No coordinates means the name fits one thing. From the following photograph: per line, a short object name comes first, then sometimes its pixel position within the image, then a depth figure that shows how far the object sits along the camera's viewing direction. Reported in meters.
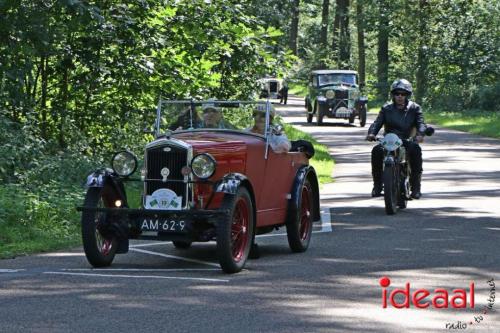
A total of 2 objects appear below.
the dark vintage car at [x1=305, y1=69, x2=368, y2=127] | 47.47
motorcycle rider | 18.42
